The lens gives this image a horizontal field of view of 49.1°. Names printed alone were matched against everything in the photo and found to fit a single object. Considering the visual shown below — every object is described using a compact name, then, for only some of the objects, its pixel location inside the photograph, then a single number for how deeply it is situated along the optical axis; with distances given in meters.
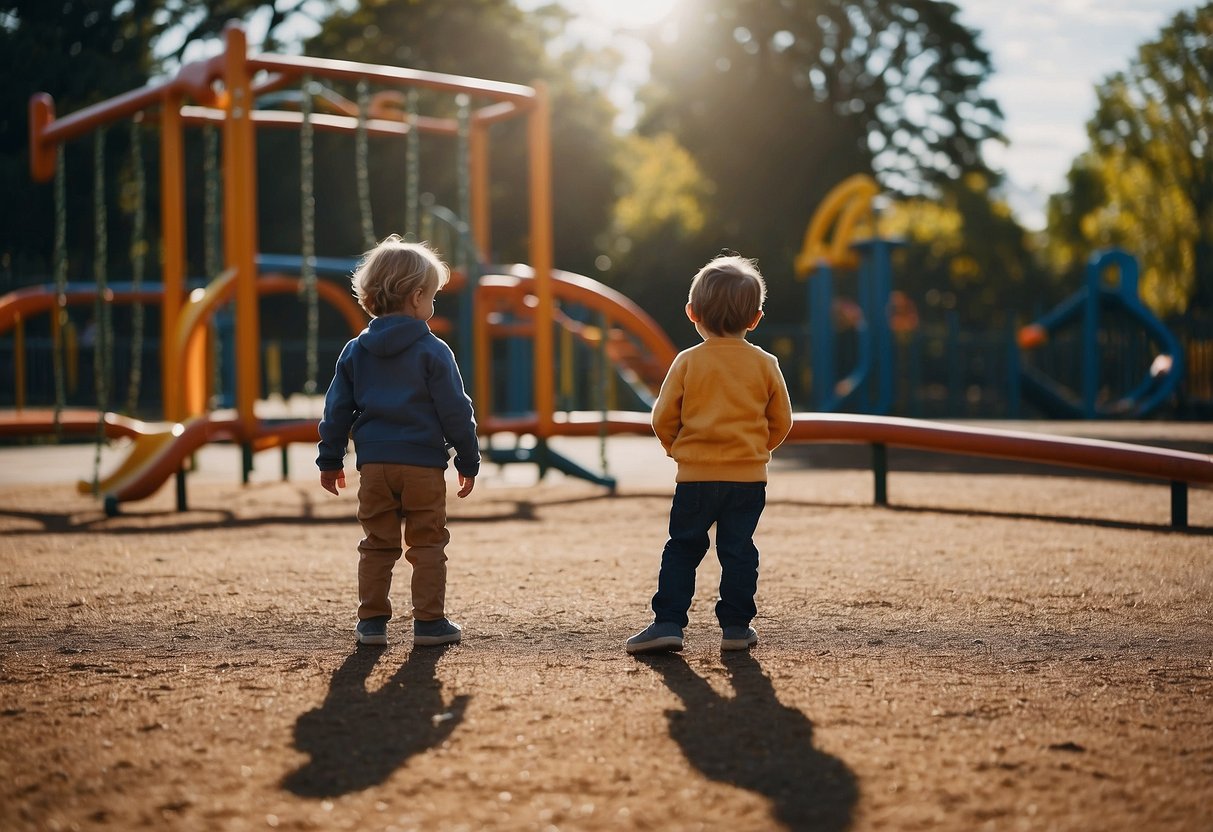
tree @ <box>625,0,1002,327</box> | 33.06
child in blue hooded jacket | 3.87
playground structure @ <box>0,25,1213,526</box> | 7.75
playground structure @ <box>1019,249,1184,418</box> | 19.09
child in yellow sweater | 3.79
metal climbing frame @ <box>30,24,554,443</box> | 8.50
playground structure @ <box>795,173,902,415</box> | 16.70
